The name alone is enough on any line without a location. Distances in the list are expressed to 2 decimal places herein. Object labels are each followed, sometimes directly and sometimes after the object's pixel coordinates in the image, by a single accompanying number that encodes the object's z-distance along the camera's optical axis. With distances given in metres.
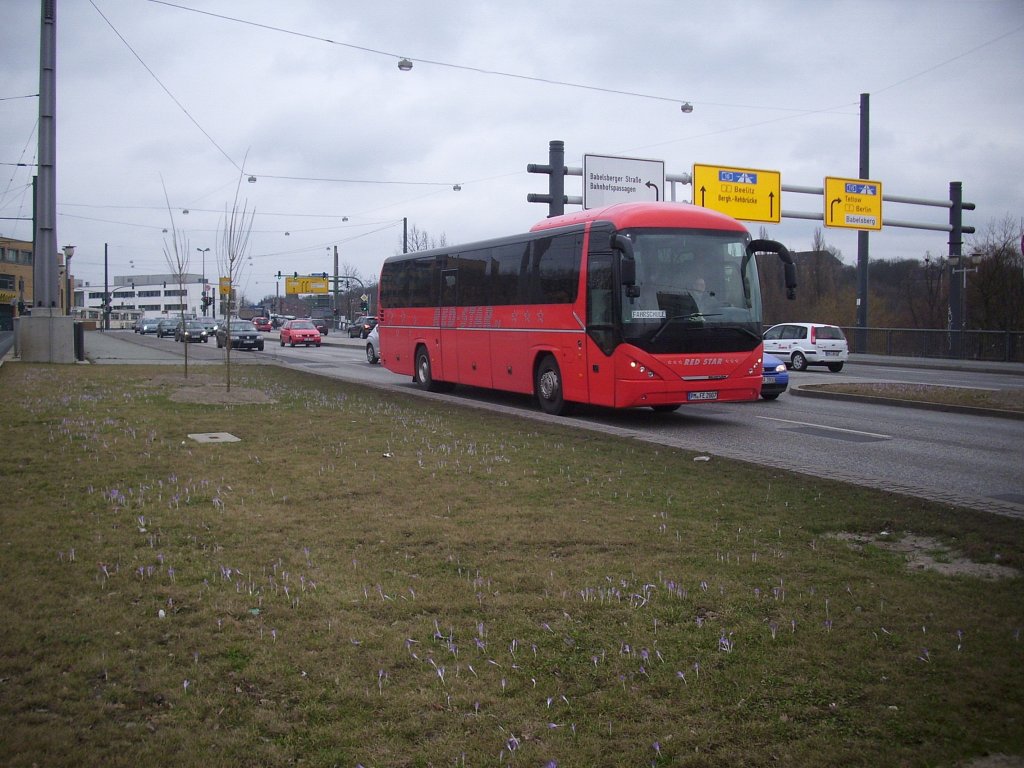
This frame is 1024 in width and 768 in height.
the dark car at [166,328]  76.81
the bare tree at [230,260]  18.42
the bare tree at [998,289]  39.56
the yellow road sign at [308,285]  123.88
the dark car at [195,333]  60.46
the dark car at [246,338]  46.12
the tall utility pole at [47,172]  23.94
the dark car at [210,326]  65.08
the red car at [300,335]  53.03
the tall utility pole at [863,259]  36.44
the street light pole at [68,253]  67.03
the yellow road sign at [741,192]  34.19
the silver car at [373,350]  35.00
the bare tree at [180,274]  22.27
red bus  14.27
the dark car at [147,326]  96.31
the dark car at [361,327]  68.74
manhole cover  10.97
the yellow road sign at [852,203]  35.69
